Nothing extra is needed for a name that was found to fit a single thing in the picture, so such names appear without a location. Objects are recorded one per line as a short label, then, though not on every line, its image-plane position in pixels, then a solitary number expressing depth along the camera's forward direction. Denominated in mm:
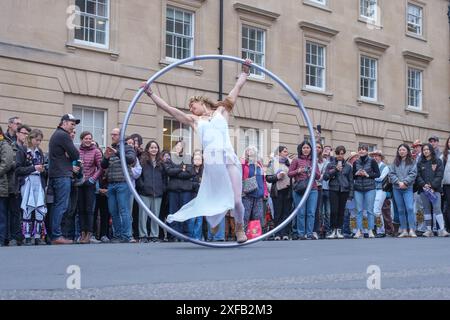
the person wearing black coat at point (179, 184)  15570
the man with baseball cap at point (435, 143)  19169
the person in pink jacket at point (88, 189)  15109
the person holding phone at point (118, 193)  14953
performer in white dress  11156
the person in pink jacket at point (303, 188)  16288
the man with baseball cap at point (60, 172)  13969
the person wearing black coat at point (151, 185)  15398
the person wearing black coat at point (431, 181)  18150
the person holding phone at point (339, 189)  18188
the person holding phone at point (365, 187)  18234
